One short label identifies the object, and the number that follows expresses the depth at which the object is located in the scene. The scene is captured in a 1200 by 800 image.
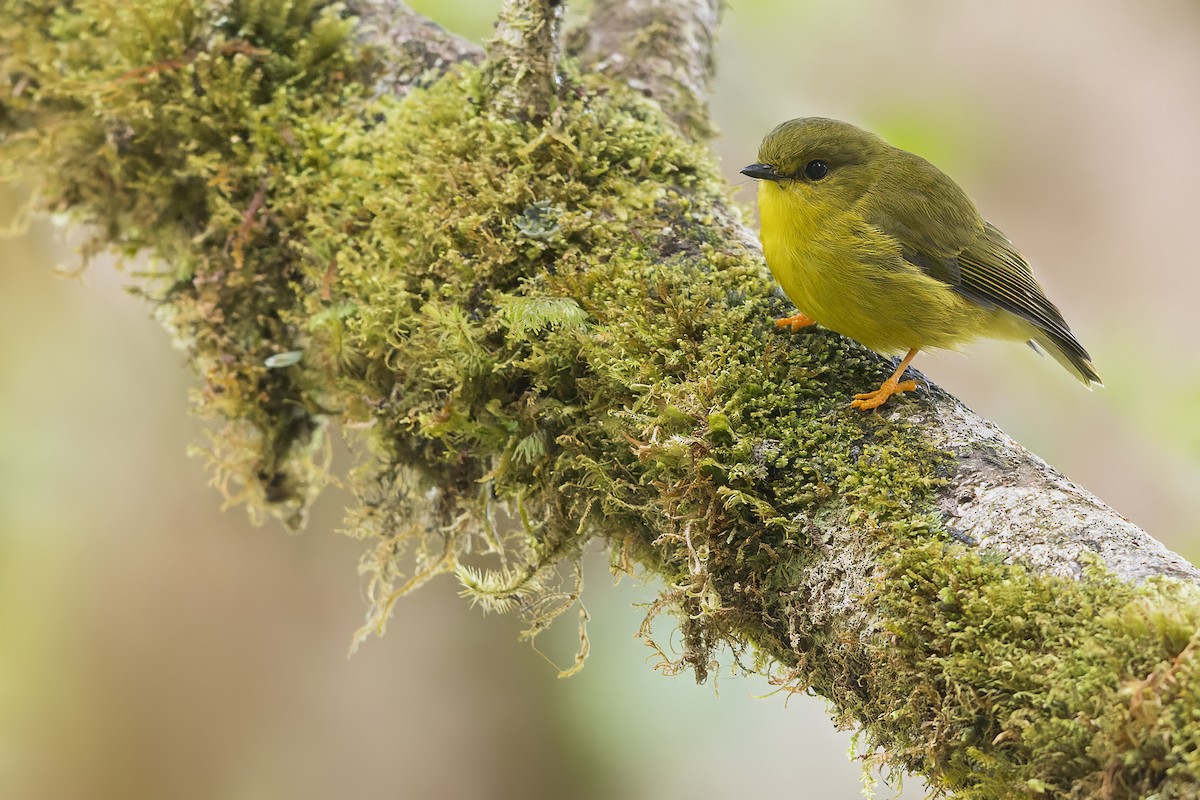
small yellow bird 4.88
